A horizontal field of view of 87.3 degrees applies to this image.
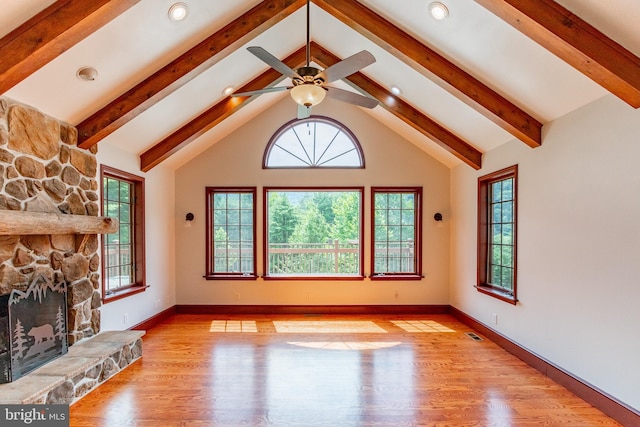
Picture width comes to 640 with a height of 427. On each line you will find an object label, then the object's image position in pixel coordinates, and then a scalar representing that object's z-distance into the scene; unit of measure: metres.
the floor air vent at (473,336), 4.39
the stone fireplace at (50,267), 2.63
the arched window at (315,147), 5.70
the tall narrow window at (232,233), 5.72
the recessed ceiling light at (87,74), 2.89
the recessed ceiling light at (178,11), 2.80
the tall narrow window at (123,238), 4.13
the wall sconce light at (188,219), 5.55
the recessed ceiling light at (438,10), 2.80
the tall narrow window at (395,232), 5.72
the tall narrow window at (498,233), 4.07
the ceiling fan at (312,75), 2.66
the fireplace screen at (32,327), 2.56
